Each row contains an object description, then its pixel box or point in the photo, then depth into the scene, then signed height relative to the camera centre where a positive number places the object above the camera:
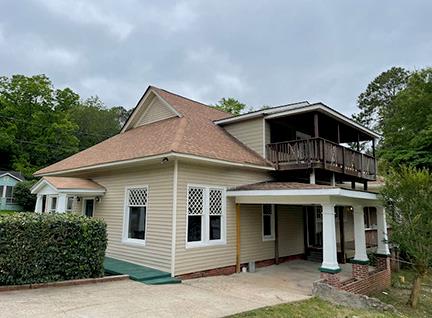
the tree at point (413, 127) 21.50 +6.63
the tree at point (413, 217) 7.97 -0.09
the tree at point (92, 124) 44.47 +12.58
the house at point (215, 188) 8.64 +0.70
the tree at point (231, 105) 34.75 +12.06
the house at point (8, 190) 29.93 +1.69
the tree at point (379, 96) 32.66 +12.90
